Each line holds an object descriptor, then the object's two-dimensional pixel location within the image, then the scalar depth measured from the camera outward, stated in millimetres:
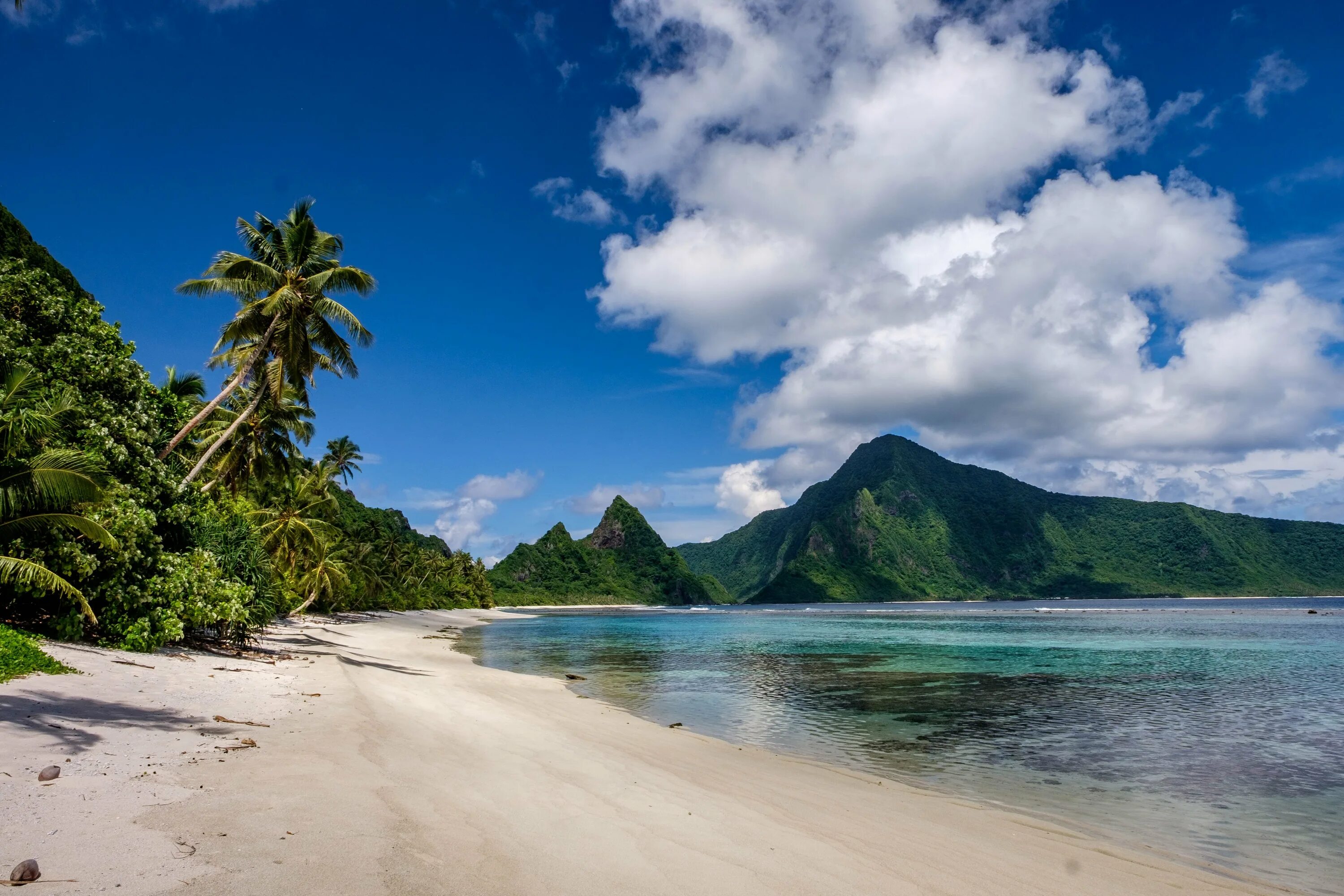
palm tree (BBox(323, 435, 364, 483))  77375
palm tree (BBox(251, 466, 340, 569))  38938
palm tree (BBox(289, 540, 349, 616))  46781
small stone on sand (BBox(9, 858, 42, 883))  3807
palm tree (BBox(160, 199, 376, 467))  22609
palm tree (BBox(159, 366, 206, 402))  25344
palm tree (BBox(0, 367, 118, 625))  12125
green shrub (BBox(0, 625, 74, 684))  9844
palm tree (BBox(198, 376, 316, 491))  29609
